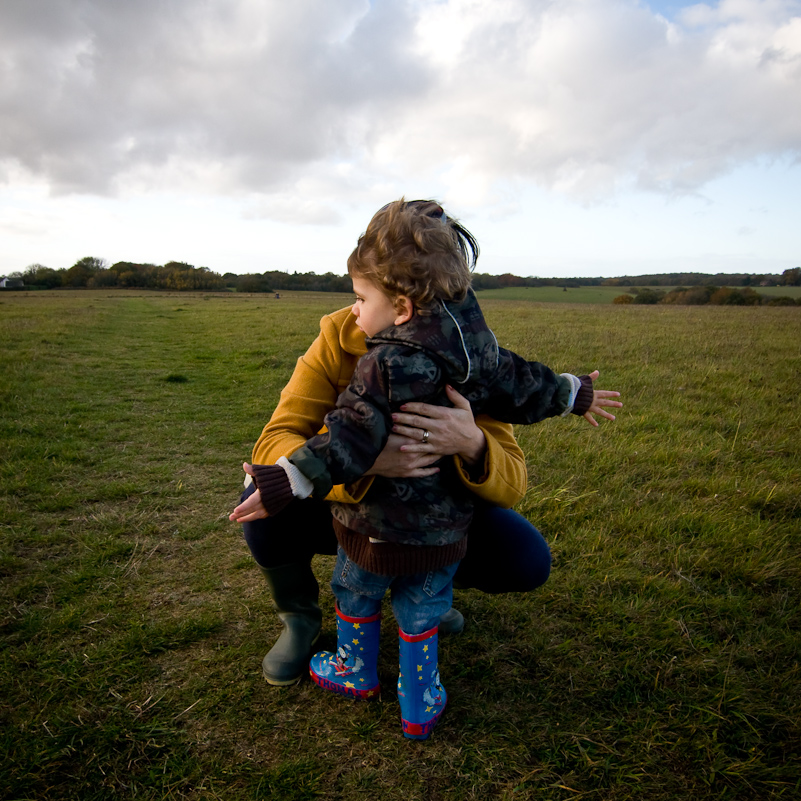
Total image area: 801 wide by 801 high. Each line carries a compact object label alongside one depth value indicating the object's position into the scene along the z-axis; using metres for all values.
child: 1.77
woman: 1.94
